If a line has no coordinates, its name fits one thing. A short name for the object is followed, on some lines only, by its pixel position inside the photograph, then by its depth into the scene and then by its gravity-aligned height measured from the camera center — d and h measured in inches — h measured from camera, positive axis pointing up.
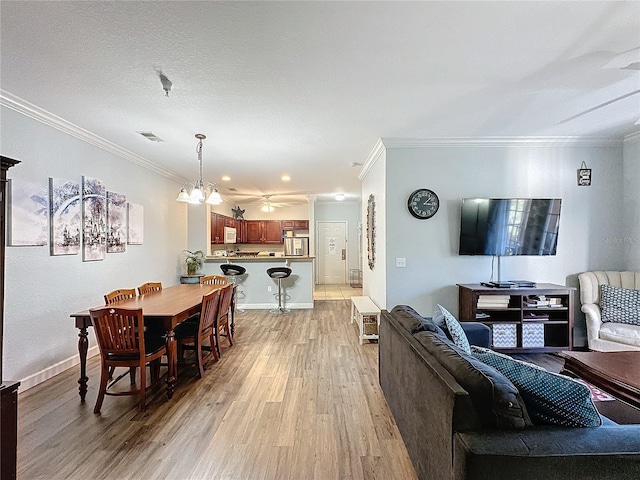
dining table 111.0 -26.0
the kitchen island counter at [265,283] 264.8 -34.6
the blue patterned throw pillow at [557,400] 51.1 -25.4
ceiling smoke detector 98.4 +48.7
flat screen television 156.3 +7.0
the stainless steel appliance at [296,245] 388.2 -5.8
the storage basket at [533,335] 152.2 -44.5
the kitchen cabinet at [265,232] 401.1 +10.1
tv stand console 151.3 -35.6
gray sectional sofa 45.4 -29.3
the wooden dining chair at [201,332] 131.0 -37.5
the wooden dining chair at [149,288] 158.4 -23.8
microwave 338.3 +6.1
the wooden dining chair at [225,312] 152.5 -34.4
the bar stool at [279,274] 243.1 -24.9
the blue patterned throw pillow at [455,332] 85.3 -25.2
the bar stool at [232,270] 245.6 -22.1
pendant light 152.4 +21.6
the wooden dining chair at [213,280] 197.0 -23.8
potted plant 255.6 -15.9
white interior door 398.3 -15.7
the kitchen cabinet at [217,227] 296.4 +12.2
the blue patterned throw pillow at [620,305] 138.4 -28.7
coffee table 81.9 -36.0
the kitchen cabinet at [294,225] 400.2 +18.5
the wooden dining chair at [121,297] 124.1 -23.6
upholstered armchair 133.0 -34.6
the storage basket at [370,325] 179.0 -46.4
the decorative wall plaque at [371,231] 203.5 +5.6
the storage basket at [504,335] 151.6 -44.1
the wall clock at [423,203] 165.3 +18.4
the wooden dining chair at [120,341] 101.2 -31.7
